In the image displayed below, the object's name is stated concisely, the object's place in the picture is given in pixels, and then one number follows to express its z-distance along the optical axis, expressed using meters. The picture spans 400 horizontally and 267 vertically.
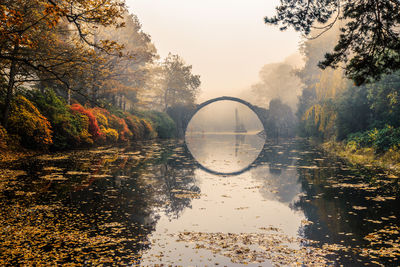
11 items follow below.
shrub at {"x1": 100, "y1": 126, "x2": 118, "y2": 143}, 18.86
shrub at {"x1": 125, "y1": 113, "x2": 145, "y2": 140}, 24.64
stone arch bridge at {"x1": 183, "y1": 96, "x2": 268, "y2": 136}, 42.43
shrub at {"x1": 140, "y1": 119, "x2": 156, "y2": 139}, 27.65
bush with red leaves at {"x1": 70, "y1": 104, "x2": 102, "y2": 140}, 16.22
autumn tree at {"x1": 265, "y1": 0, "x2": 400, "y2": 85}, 5.81
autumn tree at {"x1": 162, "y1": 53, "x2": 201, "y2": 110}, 39.78
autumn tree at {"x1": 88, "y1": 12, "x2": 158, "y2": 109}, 24.56
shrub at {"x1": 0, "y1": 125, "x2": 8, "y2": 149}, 10.11
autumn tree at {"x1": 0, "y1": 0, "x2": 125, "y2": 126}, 10.93
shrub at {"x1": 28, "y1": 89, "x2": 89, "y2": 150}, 13.18
